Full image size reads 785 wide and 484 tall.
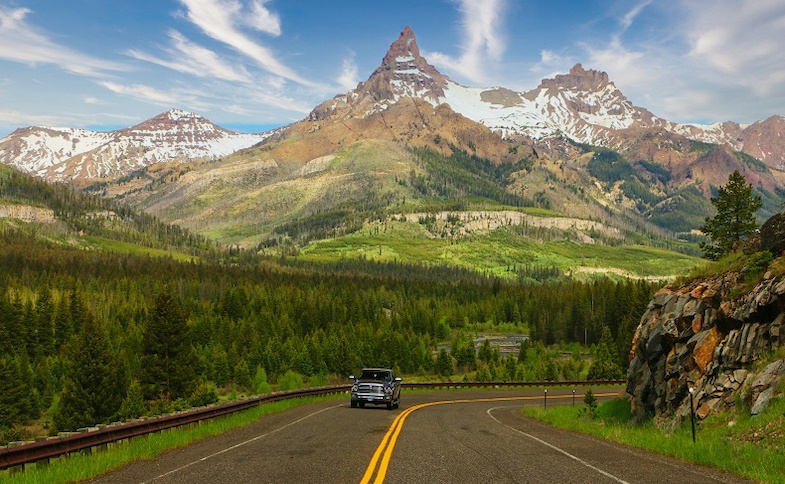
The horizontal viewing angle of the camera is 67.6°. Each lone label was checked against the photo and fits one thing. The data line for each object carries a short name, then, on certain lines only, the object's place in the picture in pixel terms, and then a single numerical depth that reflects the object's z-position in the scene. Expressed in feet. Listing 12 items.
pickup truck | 124.17
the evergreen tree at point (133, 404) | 174.29
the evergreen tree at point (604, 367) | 306.14
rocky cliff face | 67.00
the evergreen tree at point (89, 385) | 190.60
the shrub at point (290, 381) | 283.38
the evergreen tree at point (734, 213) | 184.44
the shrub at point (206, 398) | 131.34
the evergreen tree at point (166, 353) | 189.37
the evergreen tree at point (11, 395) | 235.40
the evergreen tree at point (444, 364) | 362.33
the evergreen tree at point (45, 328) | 352.16
